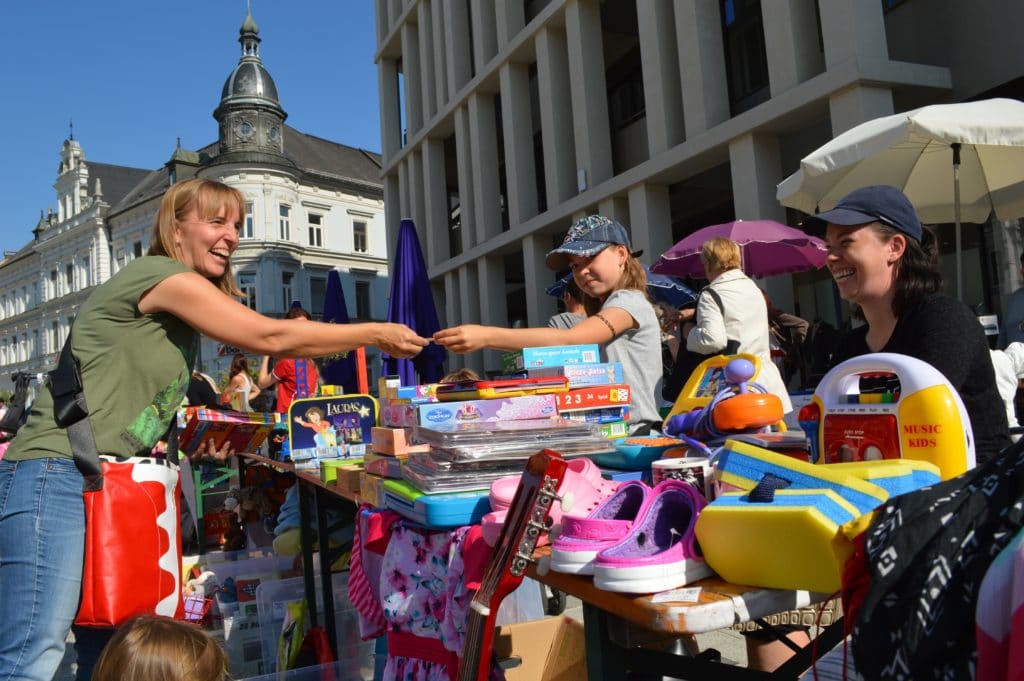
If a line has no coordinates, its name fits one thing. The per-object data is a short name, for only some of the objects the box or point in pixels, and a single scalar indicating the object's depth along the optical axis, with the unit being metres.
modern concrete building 8.43
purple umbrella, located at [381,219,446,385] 5.16
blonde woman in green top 1.91
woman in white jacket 4.47
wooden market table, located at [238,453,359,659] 3.29
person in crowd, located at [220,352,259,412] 7.46
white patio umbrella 4.64
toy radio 1.20
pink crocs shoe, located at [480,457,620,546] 1.45
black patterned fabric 0.79
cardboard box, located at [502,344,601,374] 2.44
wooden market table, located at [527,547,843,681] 1.02
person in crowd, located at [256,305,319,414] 5.56
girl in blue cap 2.61
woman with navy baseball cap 1.69
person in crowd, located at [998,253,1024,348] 4.85
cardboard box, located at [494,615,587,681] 2.45
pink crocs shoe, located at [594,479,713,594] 1.11
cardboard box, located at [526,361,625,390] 2.41
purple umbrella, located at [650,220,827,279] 7.34
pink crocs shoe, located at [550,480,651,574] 1.24
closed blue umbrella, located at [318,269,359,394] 6.01
